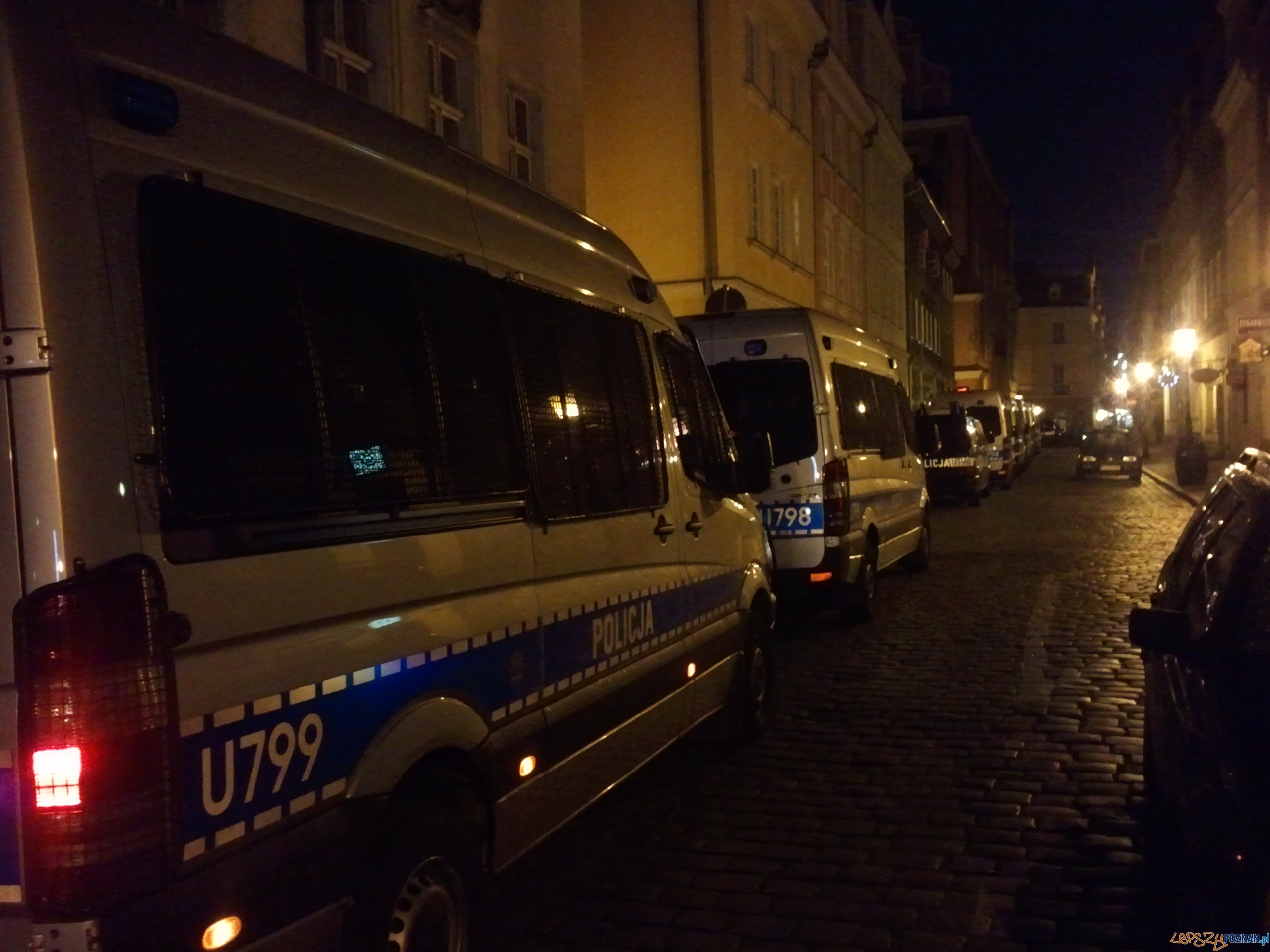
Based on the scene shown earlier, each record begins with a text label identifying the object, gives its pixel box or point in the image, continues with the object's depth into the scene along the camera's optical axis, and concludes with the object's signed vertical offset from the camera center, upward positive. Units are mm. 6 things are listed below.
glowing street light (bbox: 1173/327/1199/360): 43875 +1788
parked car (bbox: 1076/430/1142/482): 33688 -1571
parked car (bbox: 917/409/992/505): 25484 -1164
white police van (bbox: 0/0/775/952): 2424 -178
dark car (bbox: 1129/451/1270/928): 3186 -928
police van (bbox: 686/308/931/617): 10094 -92
